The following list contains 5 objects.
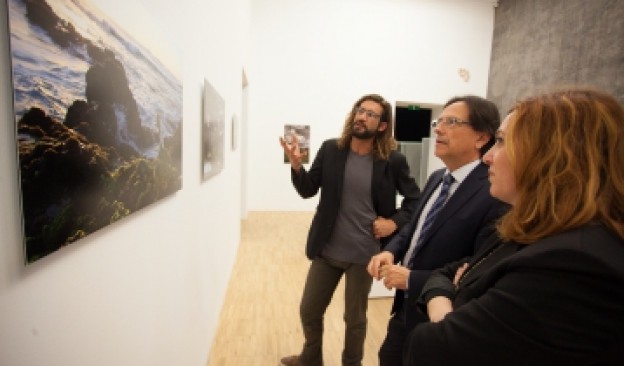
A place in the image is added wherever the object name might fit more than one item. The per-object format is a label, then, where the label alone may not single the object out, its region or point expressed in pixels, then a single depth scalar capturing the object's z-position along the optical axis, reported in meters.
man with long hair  2.23
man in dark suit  1.46
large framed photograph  0.57
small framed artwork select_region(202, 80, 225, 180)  2.15
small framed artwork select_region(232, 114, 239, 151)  4.09
